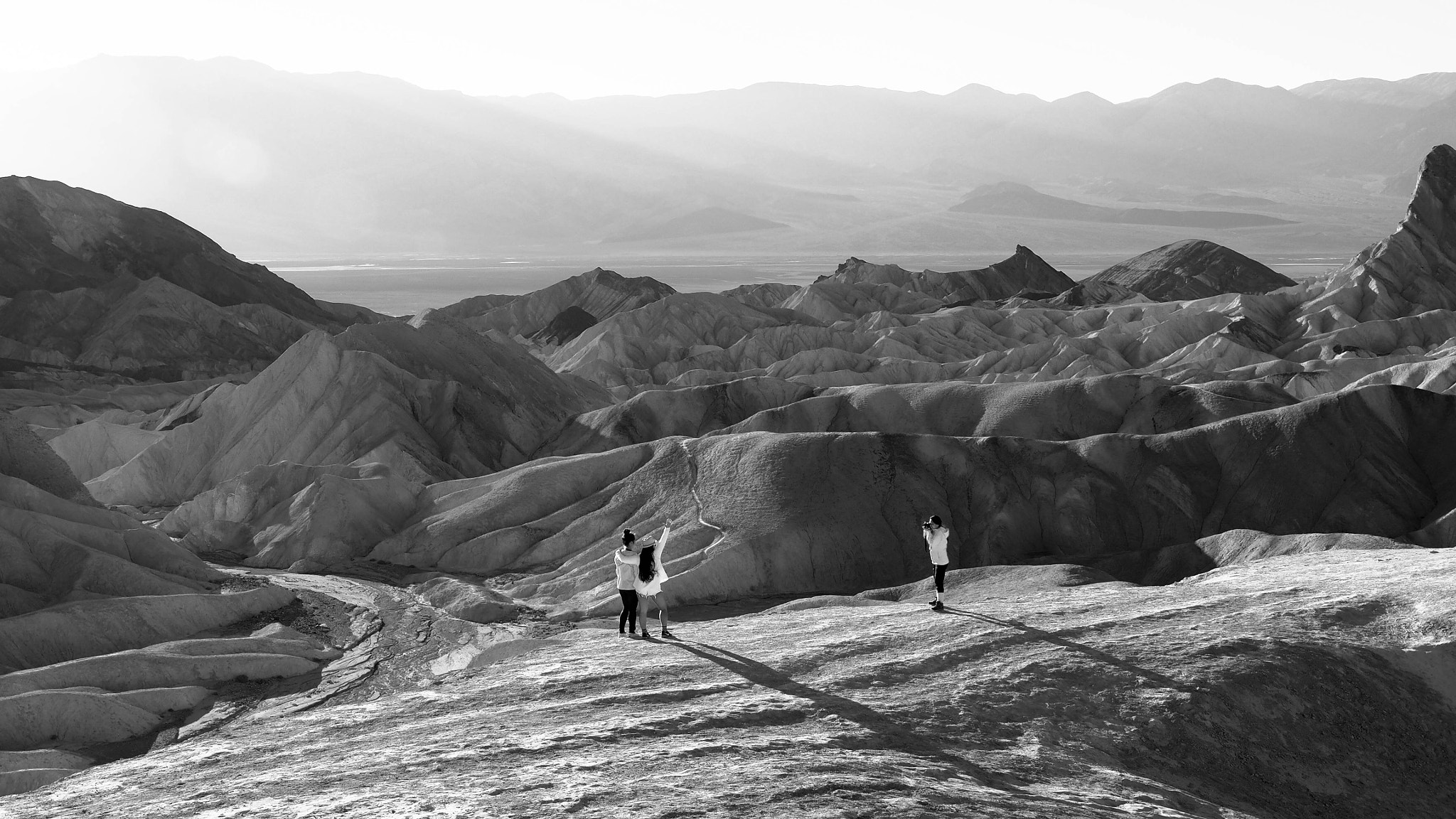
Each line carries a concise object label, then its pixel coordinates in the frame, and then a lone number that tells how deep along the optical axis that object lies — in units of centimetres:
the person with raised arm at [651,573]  2011
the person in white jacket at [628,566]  2020
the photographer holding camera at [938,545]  2189
